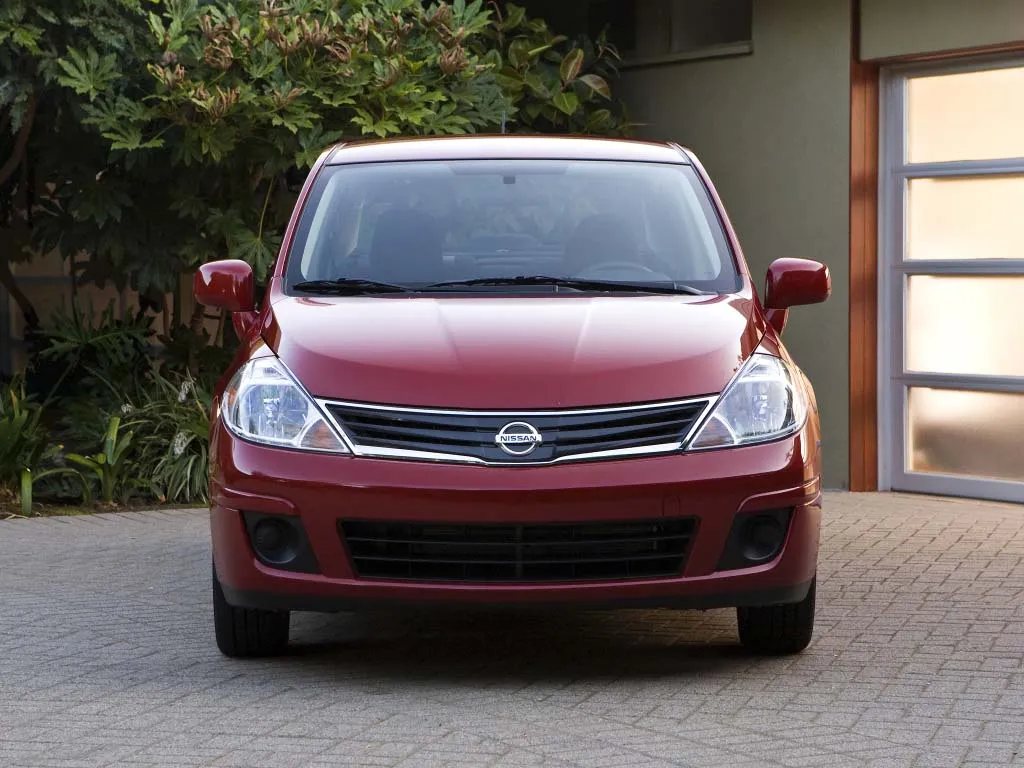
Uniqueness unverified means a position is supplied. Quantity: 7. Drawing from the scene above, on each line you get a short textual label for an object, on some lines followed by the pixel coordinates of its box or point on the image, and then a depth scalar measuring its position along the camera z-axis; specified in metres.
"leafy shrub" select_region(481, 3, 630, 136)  12.44
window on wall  12.45
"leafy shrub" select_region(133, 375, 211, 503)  10.94
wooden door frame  11.57
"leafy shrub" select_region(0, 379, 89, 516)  10.63
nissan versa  5.46
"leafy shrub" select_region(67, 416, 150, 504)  10.77
